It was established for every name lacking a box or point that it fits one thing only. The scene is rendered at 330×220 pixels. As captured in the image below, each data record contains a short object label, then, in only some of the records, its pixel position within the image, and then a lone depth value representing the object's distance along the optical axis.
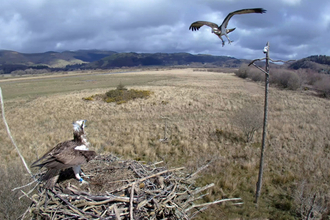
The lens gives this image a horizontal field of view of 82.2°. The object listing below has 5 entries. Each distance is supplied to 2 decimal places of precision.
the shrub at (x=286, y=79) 39.69
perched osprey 4.79
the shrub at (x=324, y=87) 32.58
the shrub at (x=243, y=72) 69.19
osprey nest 4.56
